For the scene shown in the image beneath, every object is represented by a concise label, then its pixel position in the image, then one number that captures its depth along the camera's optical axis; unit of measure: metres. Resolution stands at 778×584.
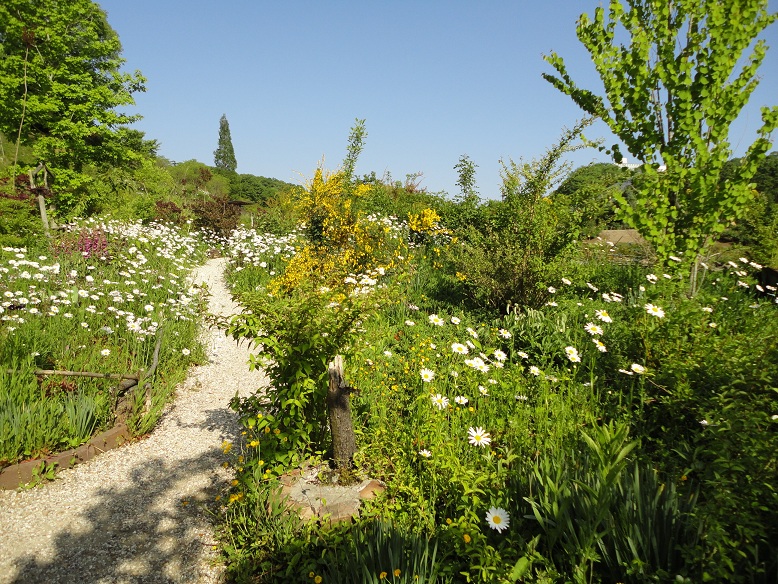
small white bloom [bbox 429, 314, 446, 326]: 4.47
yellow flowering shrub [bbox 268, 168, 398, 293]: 6.74
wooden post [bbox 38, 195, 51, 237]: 7.24
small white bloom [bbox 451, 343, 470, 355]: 3.31
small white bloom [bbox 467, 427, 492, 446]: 2.66
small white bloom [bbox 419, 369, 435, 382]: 3.27
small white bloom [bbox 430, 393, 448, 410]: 3.03
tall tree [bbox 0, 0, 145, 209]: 9.69
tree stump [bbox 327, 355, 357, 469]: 2.82
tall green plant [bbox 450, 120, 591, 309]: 5.43
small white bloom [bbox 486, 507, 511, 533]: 2.02
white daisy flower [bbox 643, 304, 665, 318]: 3.58
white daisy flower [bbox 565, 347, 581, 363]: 3.57
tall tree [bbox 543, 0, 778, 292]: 4.41
